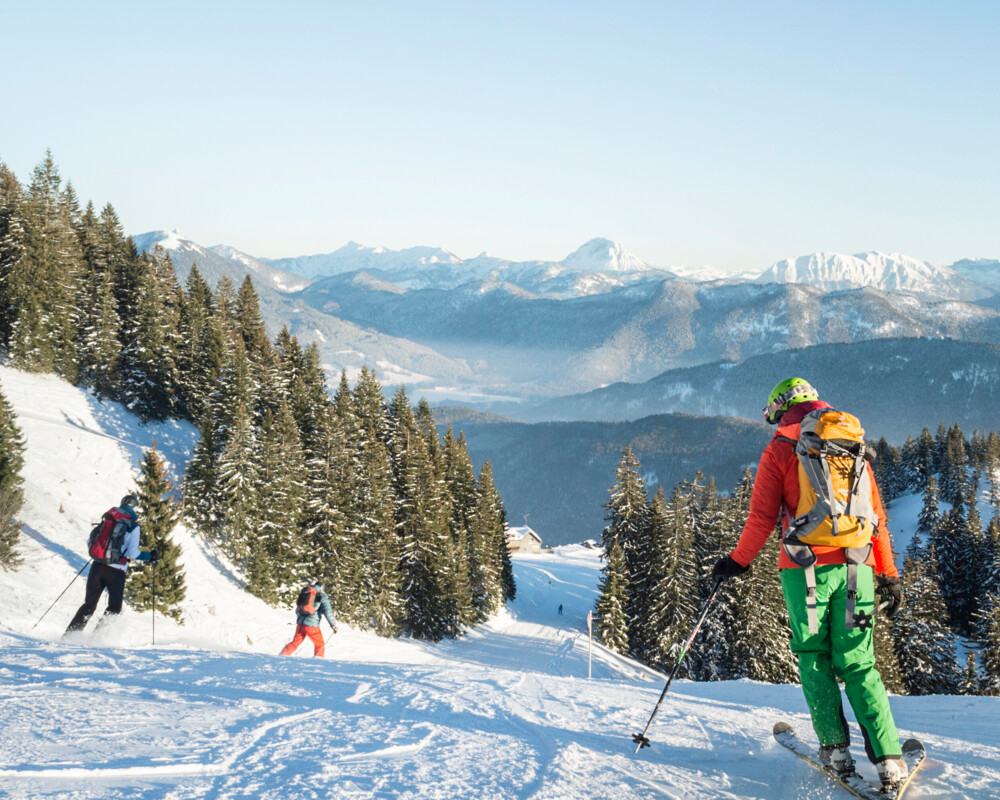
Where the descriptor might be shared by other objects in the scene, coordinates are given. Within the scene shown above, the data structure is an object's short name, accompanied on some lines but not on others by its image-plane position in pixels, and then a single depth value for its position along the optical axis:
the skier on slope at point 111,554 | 11.91
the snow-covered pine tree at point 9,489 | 18.80
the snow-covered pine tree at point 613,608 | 39.16
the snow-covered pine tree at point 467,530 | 42.09
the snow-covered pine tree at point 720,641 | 32.91
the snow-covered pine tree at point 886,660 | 29.45
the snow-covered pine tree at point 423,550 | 37.12
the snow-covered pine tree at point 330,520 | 32.59
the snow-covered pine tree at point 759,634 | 32.34
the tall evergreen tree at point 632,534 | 41.12
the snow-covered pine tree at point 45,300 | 37.97
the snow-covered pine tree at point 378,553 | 33.90
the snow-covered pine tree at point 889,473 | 107.31
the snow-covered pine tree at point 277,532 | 30.64
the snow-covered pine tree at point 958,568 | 62.56
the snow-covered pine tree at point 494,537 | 47.56
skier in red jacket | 4.75
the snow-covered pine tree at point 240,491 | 31.31
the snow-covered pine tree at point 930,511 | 84.69
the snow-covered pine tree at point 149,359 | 41.72
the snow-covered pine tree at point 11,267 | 38.41
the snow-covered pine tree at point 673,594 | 36.50
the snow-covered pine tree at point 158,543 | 23.03
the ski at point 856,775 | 4.59
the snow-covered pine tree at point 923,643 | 35.47
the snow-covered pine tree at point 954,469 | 97.29
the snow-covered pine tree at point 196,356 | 42.69
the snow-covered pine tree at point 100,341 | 40.66
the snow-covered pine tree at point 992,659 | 30.20
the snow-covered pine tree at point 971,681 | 31.41
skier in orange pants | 15.43
